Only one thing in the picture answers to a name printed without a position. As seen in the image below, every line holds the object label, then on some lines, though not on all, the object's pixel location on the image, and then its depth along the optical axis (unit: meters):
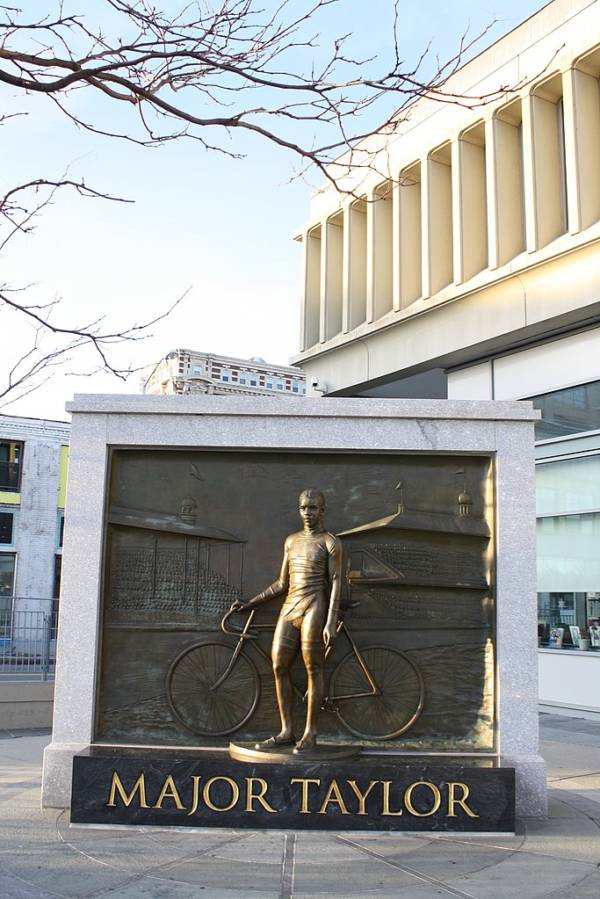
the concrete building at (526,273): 14.70
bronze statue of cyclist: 7.21
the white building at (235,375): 24.03
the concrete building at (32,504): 40.09
